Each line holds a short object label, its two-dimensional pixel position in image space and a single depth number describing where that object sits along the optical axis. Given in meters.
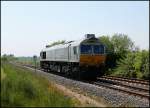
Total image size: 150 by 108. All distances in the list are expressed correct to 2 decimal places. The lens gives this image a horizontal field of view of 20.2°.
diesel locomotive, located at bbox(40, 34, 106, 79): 33.34
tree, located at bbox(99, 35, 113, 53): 58.19
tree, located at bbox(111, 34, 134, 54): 62.04
